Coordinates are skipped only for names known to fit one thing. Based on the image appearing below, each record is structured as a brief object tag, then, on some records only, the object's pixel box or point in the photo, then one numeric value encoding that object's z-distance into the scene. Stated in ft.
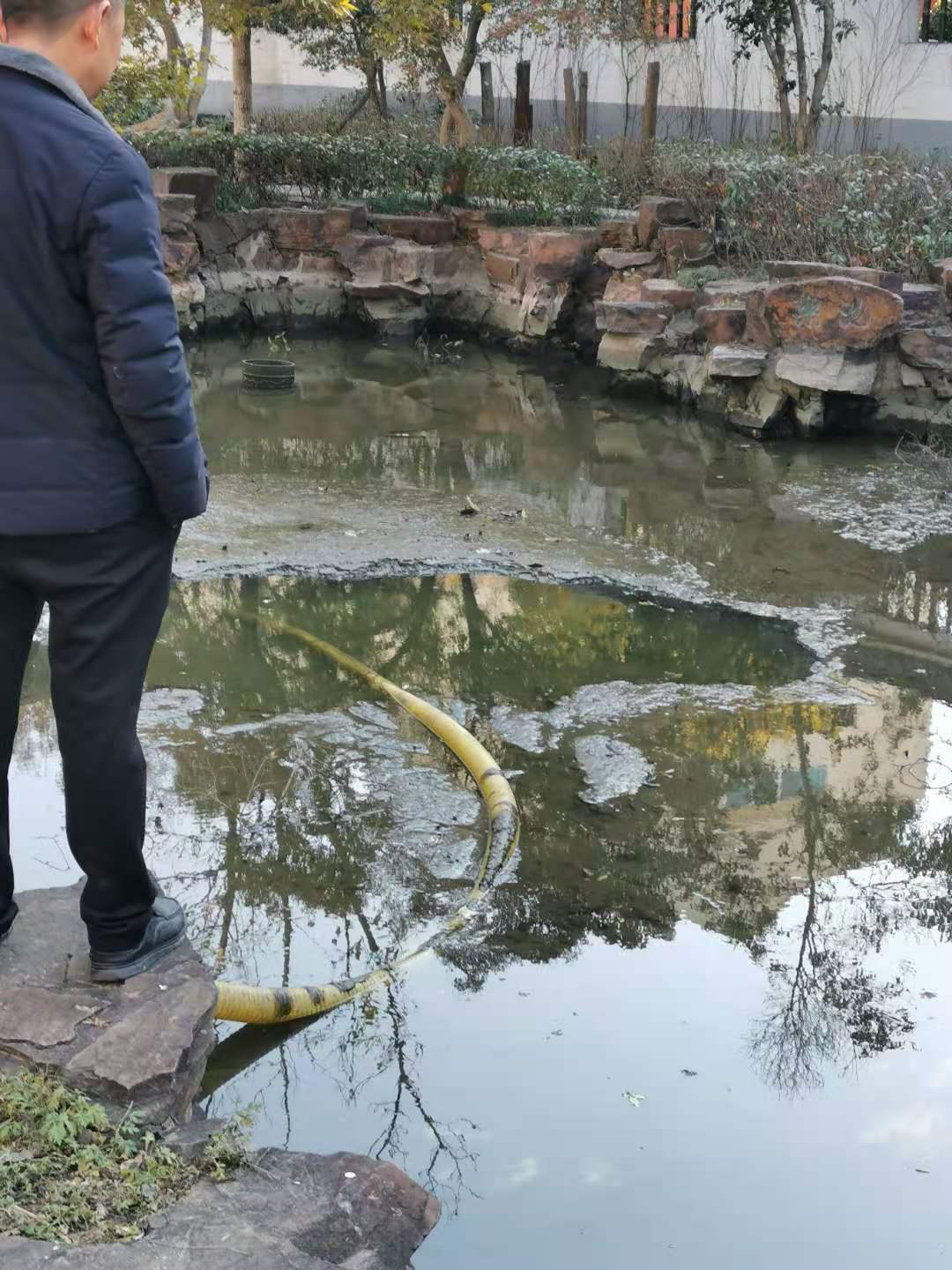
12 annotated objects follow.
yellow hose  9.84
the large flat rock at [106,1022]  7.98
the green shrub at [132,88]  43.68
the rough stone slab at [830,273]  27.84
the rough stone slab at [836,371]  27.89
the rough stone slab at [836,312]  27.20
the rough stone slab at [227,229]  42.09
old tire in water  33.27
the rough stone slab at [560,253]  37.52
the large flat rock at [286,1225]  6.70
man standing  7.11
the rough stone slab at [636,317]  32.19
